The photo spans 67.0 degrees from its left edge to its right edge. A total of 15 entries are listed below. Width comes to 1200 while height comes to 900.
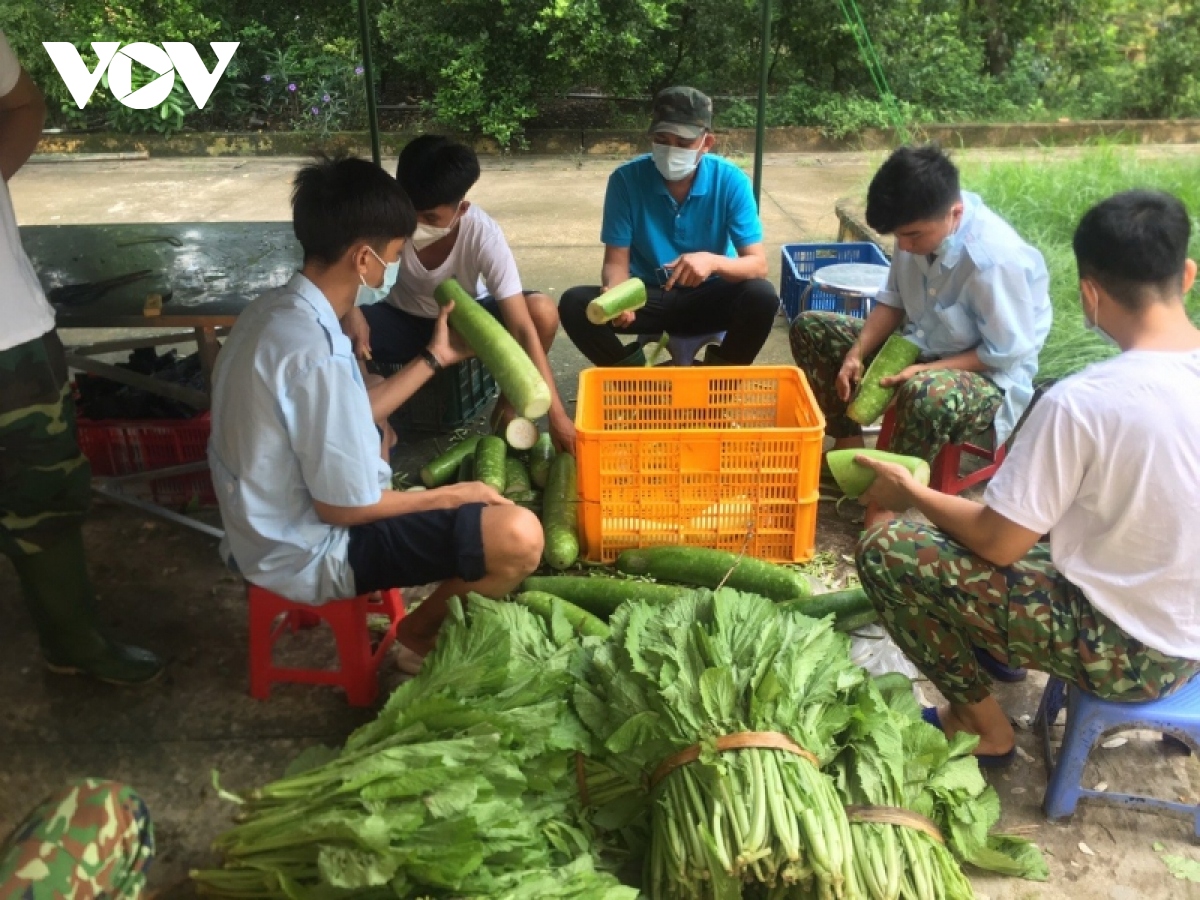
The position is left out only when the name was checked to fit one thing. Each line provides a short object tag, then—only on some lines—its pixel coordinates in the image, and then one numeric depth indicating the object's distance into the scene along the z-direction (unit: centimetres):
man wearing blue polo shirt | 455
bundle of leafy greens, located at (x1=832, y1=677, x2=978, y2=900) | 208
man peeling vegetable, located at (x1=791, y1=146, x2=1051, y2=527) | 357
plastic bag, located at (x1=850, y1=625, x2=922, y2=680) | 309
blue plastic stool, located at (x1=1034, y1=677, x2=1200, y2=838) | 242
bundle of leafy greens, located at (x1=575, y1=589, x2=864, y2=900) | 201
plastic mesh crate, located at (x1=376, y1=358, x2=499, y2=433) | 480
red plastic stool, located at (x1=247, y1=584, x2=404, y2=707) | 291
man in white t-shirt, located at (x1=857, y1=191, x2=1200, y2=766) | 216
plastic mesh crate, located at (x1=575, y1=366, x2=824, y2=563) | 341
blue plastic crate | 595
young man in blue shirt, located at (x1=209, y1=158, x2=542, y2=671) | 256
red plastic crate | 402
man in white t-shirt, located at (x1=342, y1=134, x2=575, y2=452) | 385
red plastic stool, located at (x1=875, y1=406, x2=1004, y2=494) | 397
